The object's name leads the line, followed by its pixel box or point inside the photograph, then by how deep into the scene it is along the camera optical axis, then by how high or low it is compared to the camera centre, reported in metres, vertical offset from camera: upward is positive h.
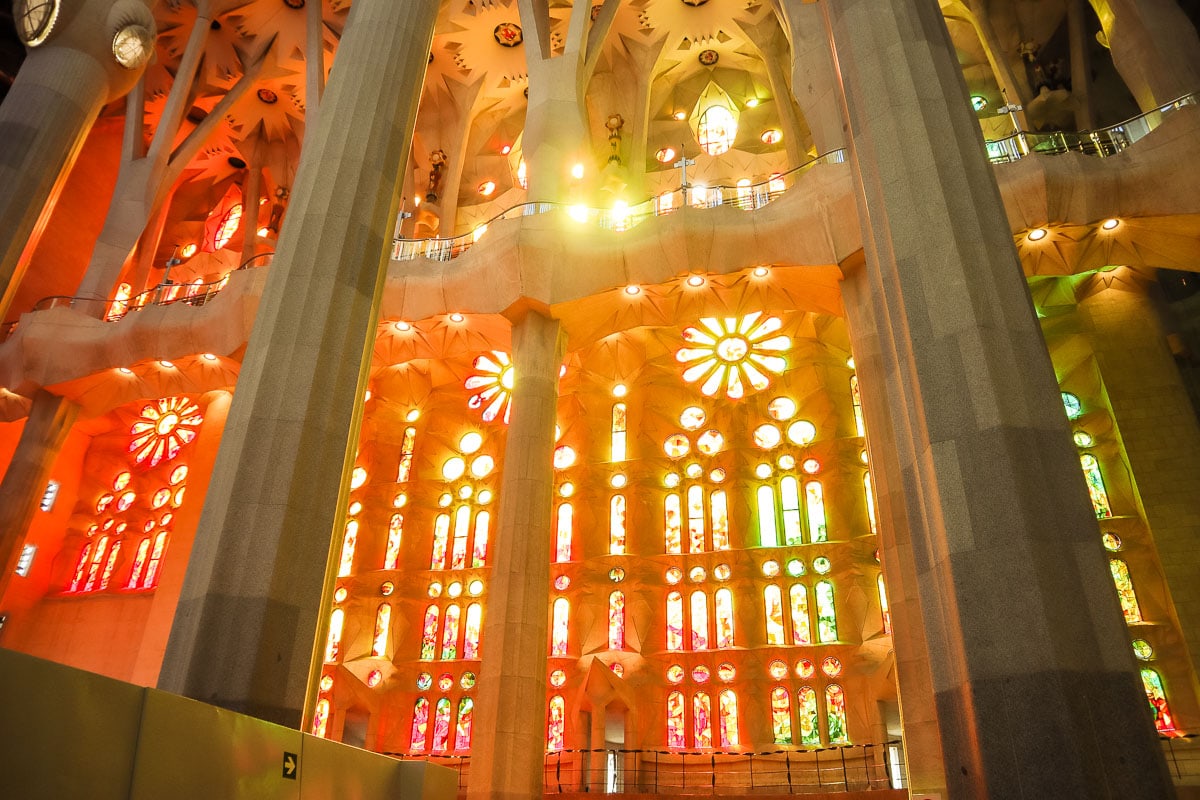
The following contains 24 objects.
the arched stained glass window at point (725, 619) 18.61 +4.09
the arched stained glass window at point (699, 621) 18.75 +4.08
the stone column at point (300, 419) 6.32 +3.11
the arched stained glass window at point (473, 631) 19.86 +3.97
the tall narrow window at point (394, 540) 21.33 +6.36
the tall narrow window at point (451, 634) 19.94 +3.92
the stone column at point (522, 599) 12.02 +3.07
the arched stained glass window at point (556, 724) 18.02 +1.83
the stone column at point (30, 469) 17.03 +6.55
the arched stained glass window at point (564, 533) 20.34 +6.30
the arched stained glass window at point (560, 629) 19.23 +3.96
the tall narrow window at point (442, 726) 18.98 +1.82
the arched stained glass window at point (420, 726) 19.09 +1.82
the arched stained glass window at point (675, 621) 18.83 +4.08
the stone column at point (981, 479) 4.88 +2.16
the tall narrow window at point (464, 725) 18.89 +1.85
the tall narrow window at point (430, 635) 20.06 +3.92
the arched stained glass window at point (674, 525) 19.95 +6.41
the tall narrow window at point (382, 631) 20.08 +4.00
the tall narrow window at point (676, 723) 17.81 +1.89
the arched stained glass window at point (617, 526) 20.14 +6.43
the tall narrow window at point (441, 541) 21.19 +6.32
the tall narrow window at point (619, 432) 21.41 +9.03
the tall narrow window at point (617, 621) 18.91 +4.09
